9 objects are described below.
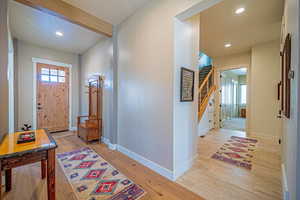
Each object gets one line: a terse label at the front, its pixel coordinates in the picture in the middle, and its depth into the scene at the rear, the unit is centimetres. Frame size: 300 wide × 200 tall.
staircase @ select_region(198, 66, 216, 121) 429
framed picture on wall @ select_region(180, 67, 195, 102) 195
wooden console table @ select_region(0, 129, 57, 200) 113
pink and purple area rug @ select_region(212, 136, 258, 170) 235
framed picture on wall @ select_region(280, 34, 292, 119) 116
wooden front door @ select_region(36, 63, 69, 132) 409
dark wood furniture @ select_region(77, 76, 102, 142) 340
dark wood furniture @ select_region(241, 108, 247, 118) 836
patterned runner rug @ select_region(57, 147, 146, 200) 157
